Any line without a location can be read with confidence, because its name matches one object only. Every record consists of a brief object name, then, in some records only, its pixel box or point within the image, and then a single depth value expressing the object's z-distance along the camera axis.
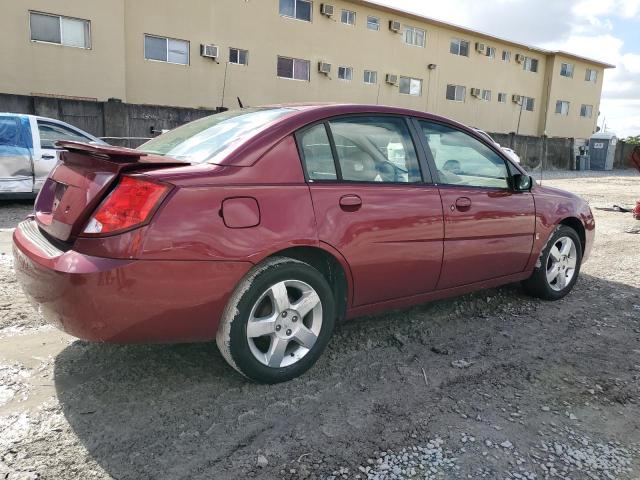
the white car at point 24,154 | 8.05
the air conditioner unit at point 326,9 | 21.98
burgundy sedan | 2.48
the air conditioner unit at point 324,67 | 22.37
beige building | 16.28
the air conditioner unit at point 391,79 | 25.05
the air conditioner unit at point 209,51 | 19.08
